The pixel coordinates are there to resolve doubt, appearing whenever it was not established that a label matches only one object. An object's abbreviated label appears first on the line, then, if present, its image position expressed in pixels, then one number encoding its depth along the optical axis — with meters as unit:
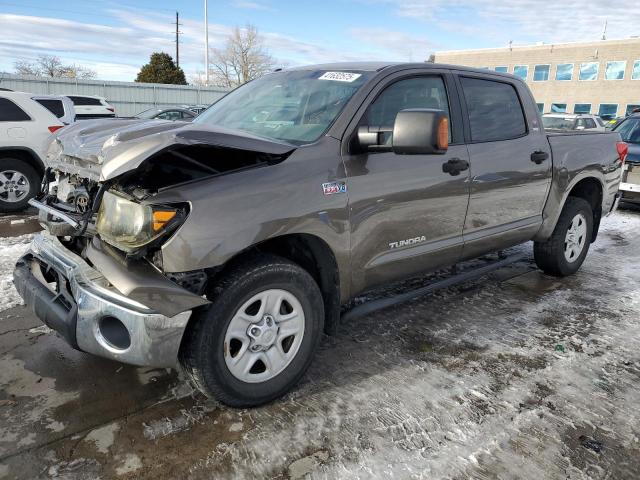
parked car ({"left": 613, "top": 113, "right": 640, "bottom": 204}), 8.20
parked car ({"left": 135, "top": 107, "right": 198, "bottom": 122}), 15.91
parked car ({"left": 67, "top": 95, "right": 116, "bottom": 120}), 13.46
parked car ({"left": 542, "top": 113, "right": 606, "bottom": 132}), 13.65
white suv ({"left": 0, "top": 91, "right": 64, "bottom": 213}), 7.52
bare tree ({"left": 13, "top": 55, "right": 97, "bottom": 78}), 48.44
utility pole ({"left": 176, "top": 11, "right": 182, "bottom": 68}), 57.97
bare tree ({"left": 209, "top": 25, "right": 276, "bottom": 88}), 52.97
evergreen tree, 39.84
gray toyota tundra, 2.32
